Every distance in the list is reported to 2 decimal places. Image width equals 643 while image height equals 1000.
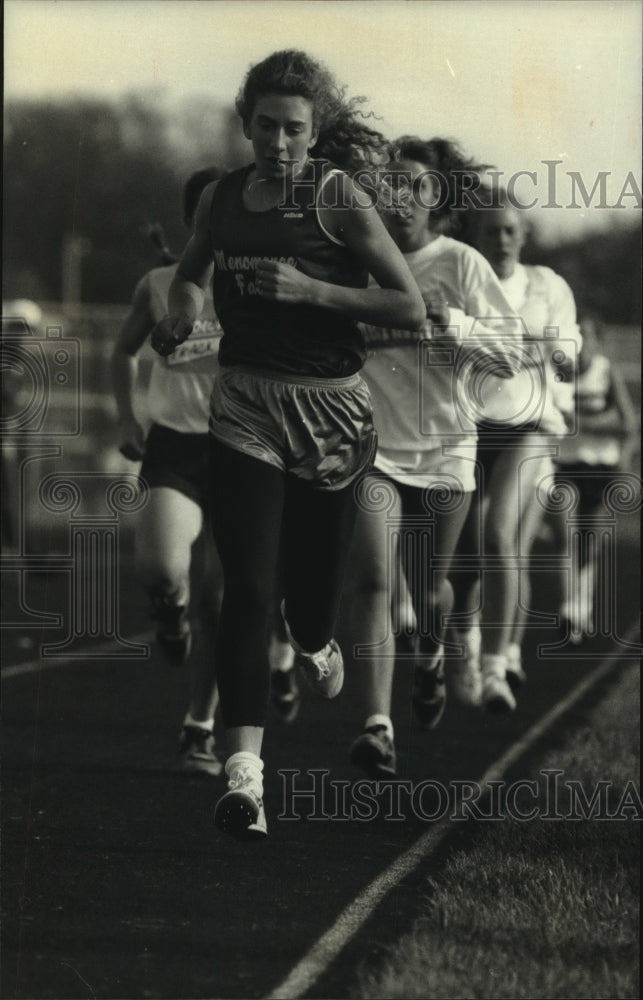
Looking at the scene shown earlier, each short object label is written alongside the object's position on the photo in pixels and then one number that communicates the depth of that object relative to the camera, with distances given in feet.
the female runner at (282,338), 31.04
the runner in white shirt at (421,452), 38.86
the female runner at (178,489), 42.93
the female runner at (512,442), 39.86
